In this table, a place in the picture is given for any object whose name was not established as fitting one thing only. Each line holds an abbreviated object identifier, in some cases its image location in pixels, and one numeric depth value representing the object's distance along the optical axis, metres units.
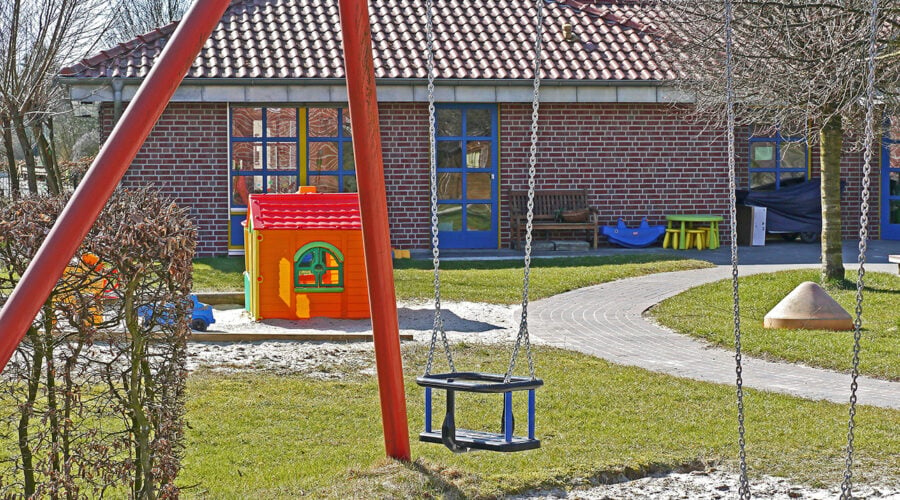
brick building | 19.52
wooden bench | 20.23
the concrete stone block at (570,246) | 20.05
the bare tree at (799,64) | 11.01
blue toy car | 11.55
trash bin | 20.65
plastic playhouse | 12.50
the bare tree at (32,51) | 19.86
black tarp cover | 21.08
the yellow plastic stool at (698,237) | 20.23
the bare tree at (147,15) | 44.12
